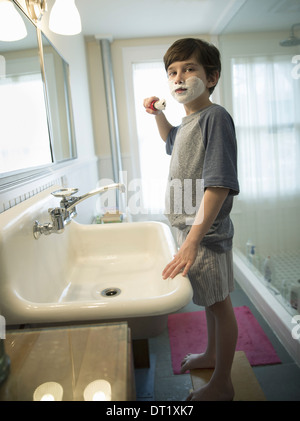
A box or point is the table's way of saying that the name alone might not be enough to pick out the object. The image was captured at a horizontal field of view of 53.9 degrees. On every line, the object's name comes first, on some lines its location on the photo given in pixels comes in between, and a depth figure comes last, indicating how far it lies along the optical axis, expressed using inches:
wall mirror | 27.7
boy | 26.7
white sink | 19.4
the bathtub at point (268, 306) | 48.5
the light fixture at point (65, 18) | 36.5
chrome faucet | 27.1
